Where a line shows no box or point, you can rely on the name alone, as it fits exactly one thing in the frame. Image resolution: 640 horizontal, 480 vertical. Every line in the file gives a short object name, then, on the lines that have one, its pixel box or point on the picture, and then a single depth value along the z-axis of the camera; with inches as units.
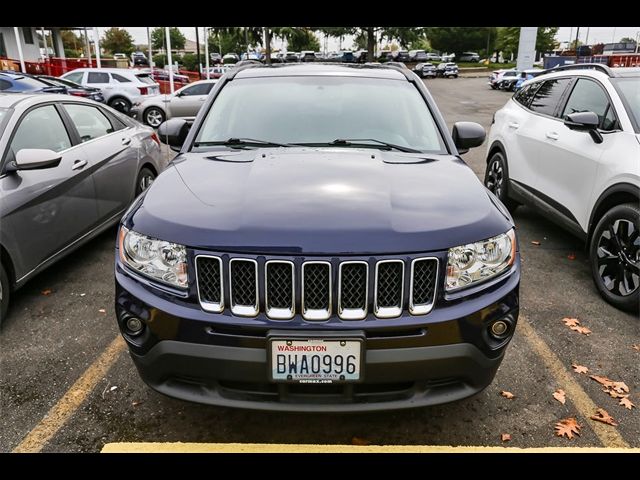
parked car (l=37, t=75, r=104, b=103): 547.2
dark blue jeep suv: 87.5
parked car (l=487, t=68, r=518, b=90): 1391.5
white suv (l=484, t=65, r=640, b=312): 161.5
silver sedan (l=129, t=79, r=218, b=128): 649.6
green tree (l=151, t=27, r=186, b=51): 3263.3
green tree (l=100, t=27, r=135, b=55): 3068.4
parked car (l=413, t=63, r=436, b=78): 1940.2
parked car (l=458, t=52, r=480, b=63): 3014.3
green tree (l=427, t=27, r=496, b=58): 3179.1
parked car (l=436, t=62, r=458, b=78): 1902.1
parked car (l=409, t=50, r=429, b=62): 2480.3
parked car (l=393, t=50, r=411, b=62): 2536.9
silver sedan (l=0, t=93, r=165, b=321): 151.0
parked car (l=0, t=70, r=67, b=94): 492.4
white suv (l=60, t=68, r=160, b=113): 692.1
